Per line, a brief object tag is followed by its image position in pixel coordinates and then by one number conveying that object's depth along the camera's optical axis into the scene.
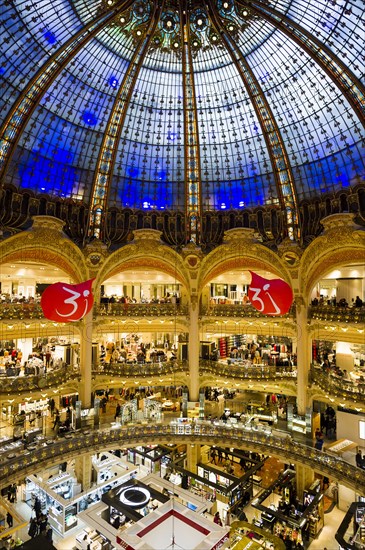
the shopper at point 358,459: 24.34
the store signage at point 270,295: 20.56
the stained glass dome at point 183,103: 24.48
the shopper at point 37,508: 25.05
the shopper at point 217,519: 24.00
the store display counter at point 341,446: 26.00
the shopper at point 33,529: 23.92
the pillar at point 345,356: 32.25
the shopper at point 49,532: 23.74
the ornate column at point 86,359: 31.97
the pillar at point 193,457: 32.19
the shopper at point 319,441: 27.52
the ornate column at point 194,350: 33.75
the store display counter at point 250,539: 21.34
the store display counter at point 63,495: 24.88
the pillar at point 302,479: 28.77
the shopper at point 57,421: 29.18
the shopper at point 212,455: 33.62
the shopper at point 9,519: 24.28
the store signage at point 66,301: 19.84
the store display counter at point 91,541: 23.36
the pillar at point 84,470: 29.22
